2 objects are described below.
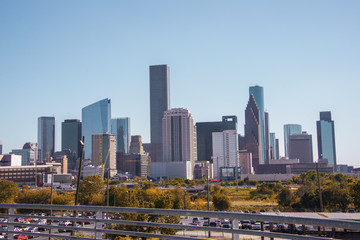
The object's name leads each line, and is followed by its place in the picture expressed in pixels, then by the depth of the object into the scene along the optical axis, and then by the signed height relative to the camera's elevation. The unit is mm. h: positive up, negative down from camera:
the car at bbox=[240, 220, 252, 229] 44109 -7551
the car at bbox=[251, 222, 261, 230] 34819 -5958
